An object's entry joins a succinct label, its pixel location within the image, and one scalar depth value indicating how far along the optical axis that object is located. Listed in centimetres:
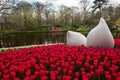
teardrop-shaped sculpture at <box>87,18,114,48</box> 340
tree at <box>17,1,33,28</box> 2292
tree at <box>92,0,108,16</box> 2771
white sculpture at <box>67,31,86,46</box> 404
